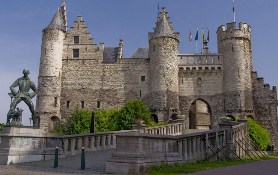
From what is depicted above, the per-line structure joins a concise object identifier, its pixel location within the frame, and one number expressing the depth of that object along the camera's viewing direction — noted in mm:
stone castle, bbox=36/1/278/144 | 41438
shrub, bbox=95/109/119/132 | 39062
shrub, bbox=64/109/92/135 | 39750
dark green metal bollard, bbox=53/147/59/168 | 12046
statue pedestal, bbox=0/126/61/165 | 13234
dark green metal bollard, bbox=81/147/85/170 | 11550
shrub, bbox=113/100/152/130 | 37344
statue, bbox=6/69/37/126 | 14688
